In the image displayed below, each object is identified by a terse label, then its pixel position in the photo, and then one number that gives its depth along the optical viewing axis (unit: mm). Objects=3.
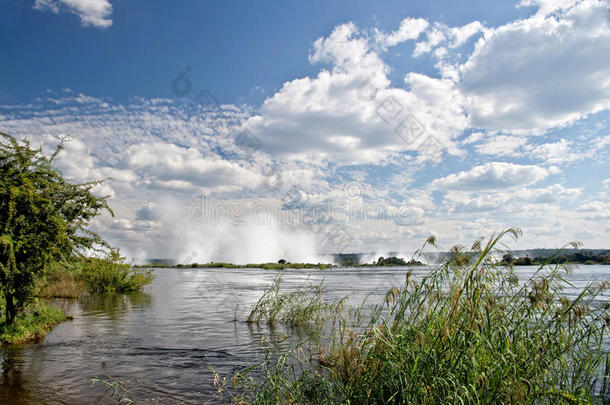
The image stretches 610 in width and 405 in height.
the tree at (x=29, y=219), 11945
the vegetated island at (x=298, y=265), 130050
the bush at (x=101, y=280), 28203
